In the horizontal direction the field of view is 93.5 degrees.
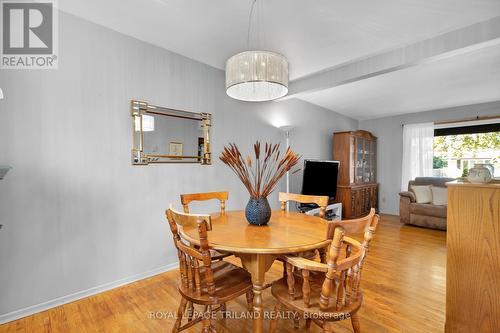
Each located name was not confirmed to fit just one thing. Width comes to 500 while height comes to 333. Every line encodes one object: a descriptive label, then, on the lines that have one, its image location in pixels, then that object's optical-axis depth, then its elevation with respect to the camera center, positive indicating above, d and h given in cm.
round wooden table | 127 -44
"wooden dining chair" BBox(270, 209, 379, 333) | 112 -63
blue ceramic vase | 170 -34
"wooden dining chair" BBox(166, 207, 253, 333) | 126 -71
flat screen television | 427 -22
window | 457 +40
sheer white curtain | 525 +35
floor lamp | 388 +55
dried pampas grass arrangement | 167 +2
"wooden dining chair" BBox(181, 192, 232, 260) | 191 -30
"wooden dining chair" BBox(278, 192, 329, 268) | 190 -33
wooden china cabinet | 500 -12
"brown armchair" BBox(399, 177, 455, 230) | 433 -85
